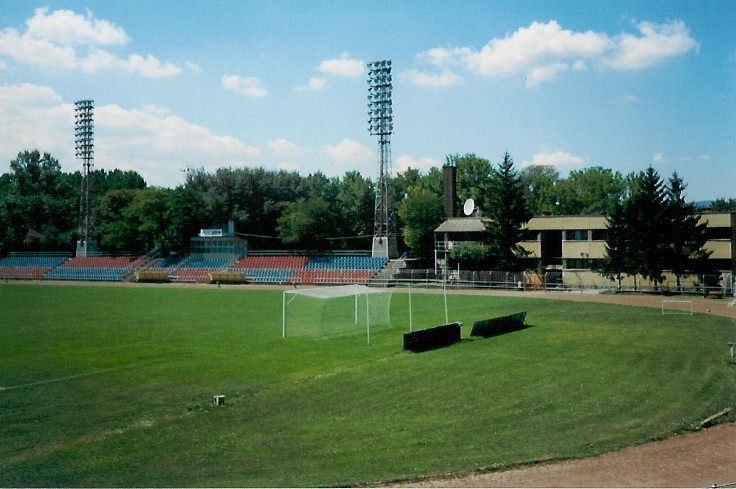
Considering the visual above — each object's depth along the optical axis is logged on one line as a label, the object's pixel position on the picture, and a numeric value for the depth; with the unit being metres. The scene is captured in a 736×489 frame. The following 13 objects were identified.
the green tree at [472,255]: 67.12
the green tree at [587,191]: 101.00
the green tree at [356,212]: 97.38
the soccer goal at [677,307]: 41.44
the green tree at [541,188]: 103.31
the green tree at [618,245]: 54.97
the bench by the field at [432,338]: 27.53
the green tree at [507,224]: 65.56
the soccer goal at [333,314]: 33.38
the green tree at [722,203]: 89.61
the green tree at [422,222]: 80.25
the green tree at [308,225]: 83.31
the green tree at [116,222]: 90.44
